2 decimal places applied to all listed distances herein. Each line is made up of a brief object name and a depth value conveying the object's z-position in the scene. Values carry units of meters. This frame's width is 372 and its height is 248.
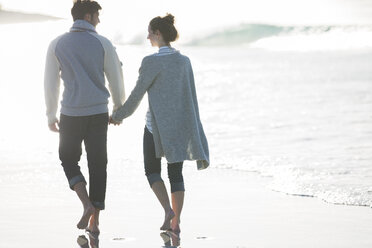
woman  11.21
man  11.08
